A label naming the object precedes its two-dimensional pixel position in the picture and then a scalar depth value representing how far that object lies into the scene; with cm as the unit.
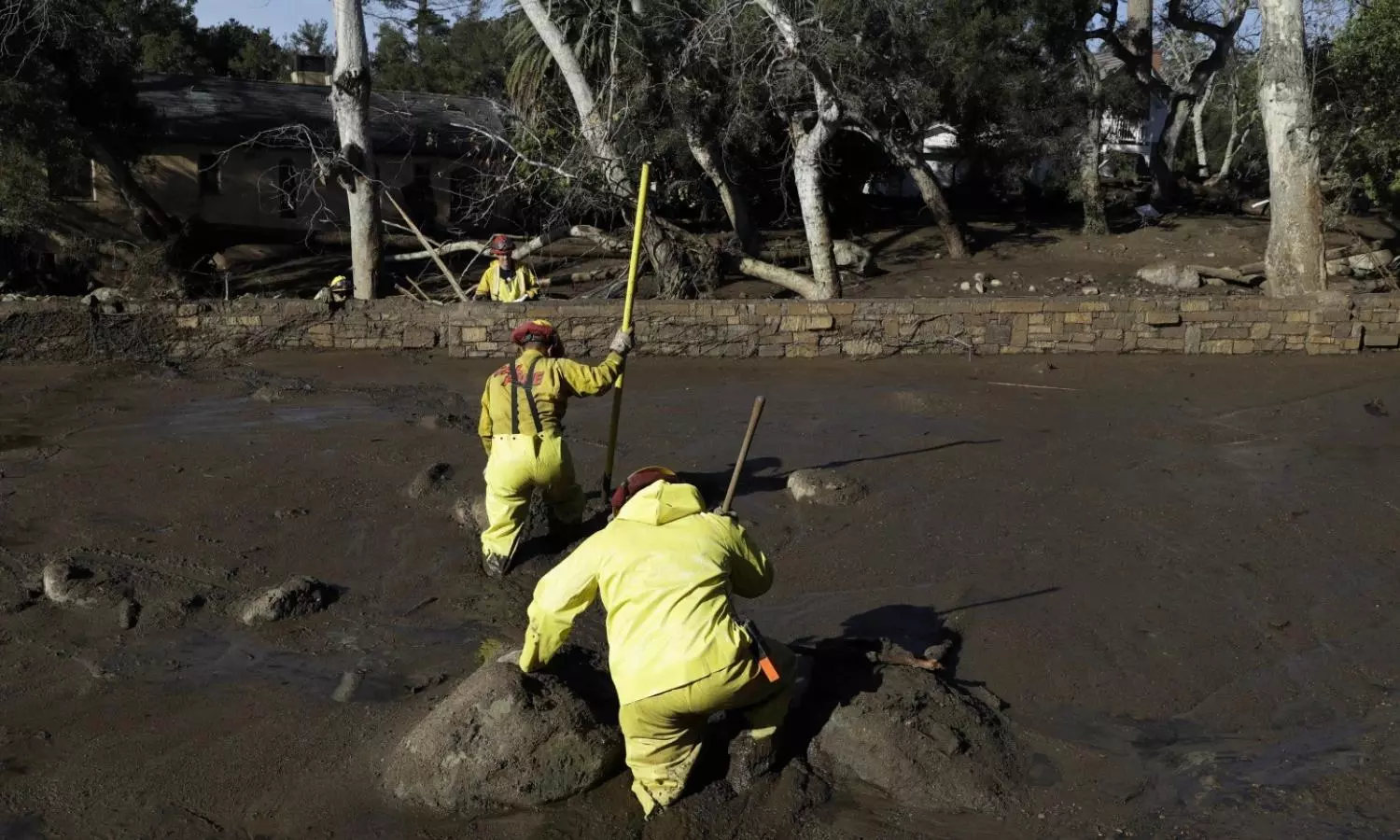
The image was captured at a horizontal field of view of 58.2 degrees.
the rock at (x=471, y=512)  810
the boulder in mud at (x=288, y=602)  675
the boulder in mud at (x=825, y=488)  842
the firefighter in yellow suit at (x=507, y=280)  1373
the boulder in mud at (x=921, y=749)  492
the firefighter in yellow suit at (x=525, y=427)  728
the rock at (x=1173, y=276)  1845
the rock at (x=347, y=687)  589
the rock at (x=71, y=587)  689
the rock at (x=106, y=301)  1380
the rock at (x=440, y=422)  1054
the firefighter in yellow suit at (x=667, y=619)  461
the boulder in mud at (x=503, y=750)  494
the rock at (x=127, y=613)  669
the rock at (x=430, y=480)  873
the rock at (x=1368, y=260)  1786
